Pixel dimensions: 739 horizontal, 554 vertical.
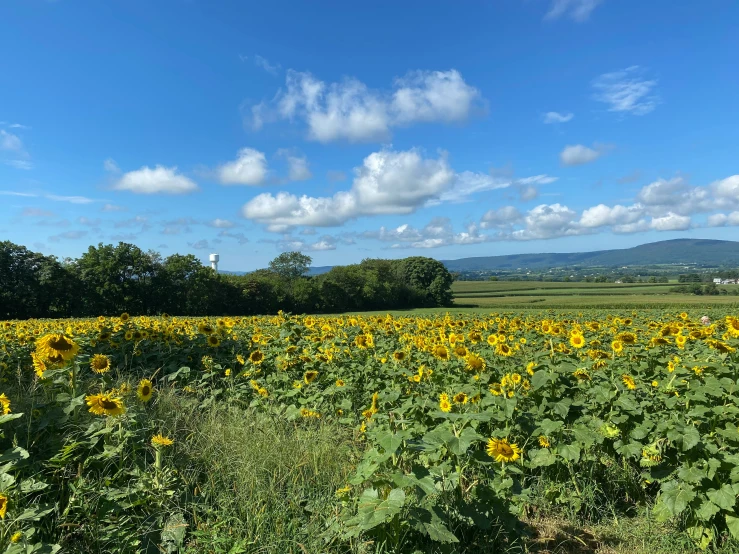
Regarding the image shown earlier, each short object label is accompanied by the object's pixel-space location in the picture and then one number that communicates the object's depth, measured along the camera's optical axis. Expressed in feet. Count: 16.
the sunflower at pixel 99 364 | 13.08
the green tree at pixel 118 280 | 164.66
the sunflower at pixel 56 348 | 11.55
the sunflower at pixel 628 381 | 14.19
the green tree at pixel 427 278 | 274.57
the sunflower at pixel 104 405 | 10.17
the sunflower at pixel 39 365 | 11.95
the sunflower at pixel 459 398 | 12.55
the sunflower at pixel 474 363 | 14.76
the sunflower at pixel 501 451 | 10.55
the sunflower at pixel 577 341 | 17.22
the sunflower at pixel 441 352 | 16.44
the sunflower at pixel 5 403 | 9.54
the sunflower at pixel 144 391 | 12.43
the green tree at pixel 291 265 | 270.26
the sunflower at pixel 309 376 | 17.44
